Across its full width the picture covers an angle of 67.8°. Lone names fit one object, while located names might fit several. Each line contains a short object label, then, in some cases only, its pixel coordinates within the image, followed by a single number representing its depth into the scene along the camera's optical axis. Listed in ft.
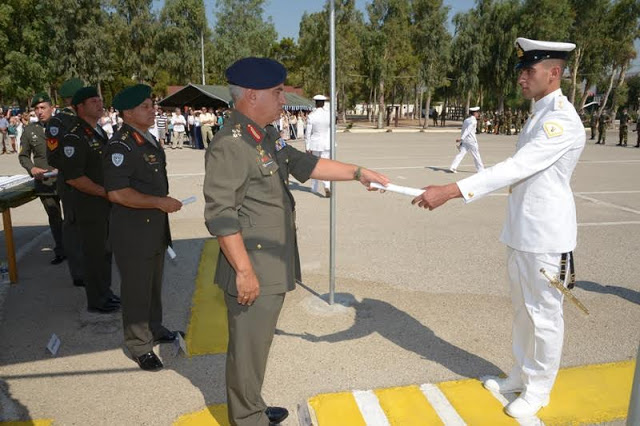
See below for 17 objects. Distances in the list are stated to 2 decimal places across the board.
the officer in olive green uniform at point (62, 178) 13.89
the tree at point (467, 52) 146.85
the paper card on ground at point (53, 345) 12.42
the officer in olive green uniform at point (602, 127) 77.71
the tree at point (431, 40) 142.51
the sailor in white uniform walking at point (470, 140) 40.91
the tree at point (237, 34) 194.39
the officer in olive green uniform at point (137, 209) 10.68
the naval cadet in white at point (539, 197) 8.78
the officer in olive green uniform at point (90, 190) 13.38
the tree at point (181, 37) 173.06
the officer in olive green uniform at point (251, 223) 7.51
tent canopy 92.94
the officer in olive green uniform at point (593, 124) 87.36
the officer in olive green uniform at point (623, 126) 75.46
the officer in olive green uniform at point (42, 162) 18.56
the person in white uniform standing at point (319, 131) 34.14
